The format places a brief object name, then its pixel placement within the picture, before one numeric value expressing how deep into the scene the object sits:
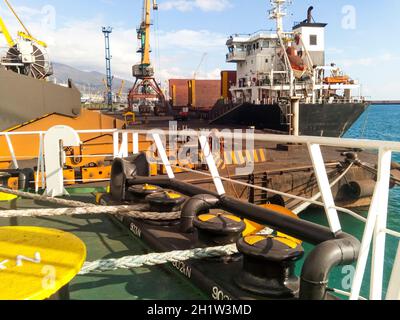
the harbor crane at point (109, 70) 75.19
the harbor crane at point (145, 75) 52.69
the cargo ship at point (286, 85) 26.73
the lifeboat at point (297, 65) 30.67
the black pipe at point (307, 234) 2.29
